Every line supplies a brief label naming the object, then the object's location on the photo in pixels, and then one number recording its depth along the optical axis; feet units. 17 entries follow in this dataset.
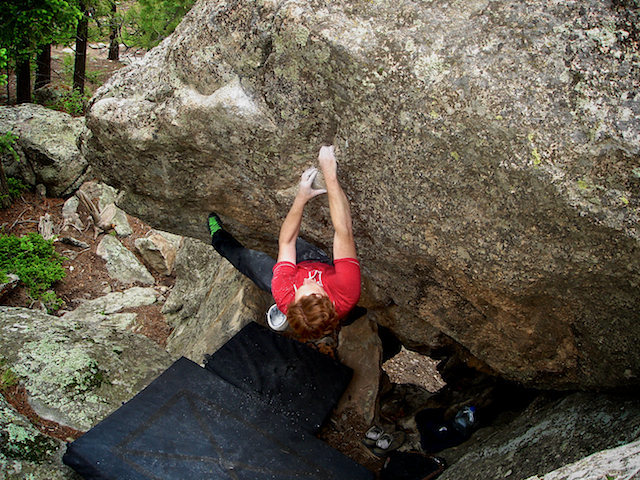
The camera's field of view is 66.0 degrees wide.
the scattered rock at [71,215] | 40.50
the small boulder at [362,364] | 21.20
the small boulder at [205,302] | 23.82
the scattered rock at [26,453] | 15.76
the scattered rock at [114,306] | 31.04
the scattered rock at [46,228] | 38.58
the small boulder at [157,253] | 38.42
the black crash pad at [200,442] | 16.49
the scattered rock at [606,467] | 8.52
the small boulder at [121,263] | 36.94
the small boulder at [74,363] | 19.19
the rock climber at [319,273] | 14.39
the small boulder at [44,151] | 42.16
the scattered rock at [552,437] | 12.84
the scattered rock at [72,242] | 38.58
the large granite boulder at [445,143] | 10.80
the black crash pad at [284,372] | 20.25
